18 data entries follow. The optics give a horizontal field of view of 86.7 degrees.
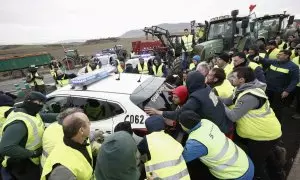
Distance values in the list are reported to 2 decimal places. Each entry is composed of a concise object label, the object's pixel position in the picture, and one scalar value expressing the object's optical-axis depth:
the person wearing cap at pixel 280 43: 6.26
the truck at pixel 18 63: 13.39
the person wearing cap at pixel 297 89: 3.96
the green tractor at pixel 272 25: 7.74
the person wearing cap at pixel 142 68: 6.29
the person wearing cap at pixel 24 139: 1.78
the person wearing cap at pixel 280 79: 3.37
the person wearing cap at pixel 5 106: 2.32
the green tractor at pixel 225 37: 6.18
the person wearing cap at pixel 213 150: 1.59
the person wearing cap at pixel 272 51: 4.62
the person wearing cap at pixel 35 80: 5.80
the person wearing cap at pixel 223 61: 3.43
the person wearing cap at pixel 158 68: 5.90
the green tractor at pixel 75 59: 15.91
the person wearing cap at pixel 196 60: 4.46
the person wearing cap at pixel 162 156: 1.46
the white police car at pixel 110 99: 2.30
